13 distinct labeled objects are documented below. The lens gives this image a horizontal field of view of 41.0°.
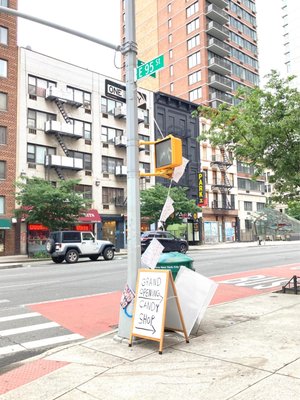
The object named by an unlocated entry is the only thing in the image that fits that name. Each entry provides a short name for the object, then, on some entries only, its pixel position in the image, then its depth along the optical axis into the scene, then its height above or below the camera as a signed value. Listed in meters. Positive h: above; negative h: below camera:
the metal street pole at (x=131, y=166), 6.42 +1.10
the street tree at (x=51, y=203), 27.22 +2.14
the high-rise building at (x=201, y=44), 61.12 +30.21
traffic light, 6.39 +1.26
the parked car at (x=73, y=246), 23.31 -0.74
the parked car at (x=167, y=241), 28.31 -0.66
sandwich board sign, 5.78 -1.11
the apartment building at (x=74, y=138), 34.75 +9.01
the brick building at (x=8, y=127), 32.22 +8.94
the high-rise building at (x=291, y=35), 111.31 +54.50
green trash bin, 8.20 -0.62
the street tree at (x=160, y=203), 37.16 +2.72
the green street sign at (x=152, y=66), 6.58 +2.72
